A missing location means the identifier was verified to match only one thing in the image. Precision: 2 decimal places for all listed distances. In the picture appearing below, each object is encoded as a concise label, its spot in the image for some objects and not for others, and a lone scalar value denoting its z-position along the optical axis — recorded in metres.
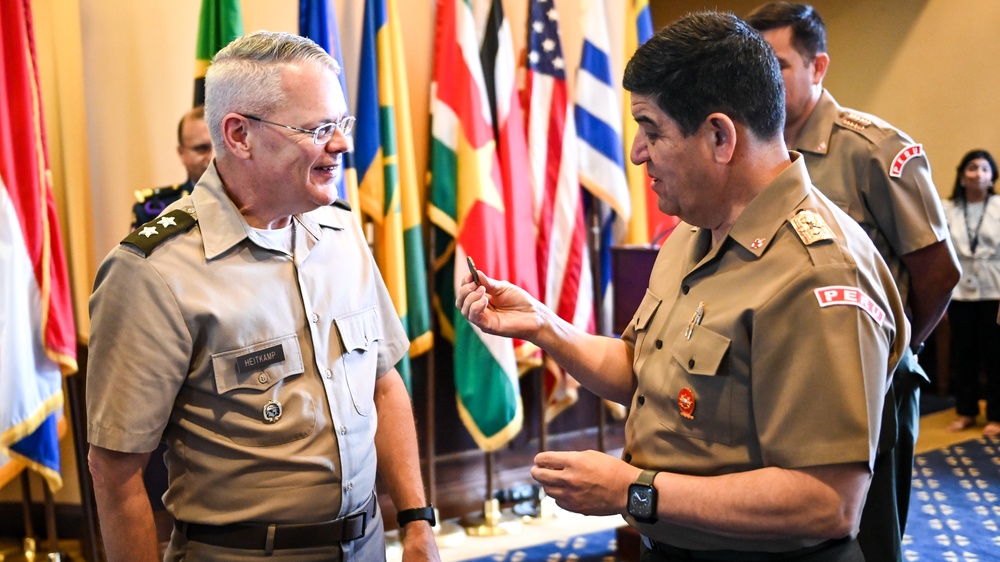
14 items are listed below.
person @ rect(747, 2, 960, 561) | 2.14
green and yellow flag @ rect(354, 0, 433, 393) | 3.73
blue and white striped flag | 4.21
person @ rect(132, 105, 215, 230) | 3.20
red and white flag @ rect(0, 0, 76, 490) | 3.15
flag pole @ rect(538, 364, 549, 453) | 4.25
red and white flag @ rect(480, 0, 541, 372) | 3.98
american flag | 4.12
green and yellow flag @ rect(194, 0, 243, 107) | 3.42
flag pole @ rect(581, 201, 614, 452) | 4.34
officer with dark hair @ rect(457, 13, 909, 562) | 1.18
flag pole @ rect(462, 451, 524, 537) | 3.96
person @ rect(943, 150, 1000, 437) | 5.71
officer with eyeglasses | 1.41
